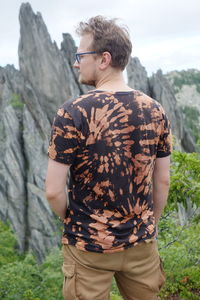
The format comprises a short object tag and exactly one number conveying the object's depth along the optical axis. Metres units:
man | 2.59
